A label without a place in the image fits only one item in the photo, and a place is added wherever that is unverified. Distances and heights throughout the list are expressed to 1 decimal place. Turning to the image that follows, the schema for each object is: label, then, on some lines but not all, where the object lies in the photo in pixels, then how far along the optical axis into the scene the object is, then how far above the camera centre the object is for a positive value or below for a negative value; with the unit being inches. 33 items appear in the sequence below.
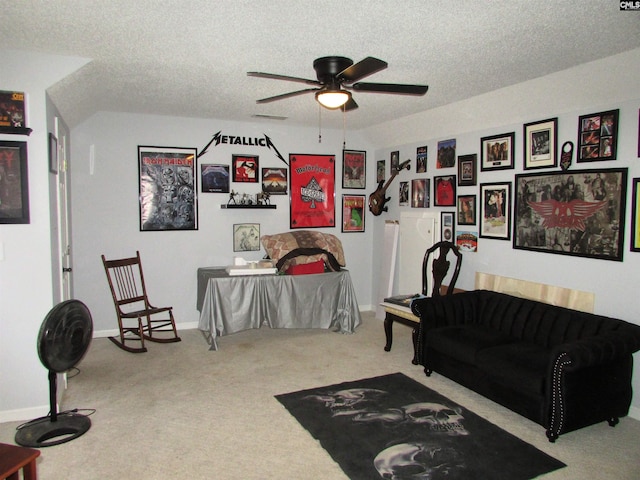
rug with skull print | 109.7 -60.3
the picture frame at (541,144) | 161.2 +27.3
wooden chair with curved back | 197.1 -21.2
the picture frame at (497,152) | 178.5 +27.1
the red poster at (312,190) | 251.6 +15.5
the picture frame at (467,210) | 197.3 +3.6
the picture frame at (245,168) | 237.3 +26.3
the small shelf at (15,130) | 127.1 +24.5
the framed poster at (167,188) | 220.5 +14.4
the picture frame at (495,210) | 180.9 +3.2
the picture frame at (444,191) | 208.7 +12.9
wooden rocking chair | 198.5 -42.3
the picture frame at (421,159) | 227.1 +29.7
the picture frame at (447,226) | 209.3 -3.8
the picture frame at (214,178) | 230.8 +20.2
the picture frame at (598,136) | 142.4 +26.7
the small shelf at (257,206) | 234.6 +6.1
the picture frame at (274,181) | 244.7 +20.1
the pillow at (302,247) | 216.5 -14.3
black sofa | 121.5 -41.6
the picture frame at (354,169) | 263.1 +28.9
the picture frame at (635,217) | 135.6 +0.4
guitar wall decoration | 252.9 +10.1
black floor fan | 118.2 -37.6
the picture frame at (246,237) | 240.2 -10.3
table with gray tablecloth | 196.7 -38.9
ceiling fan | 119.5 +35.8
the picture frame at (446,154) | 208.7 +30.2
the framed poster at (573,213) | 142.3 +2.0
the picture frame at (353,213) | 265.0 +2.9
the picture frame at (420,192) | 225.1 +13.1
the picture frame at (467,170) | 196.7 +21.4
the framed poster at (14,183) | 127.9 +9.7
